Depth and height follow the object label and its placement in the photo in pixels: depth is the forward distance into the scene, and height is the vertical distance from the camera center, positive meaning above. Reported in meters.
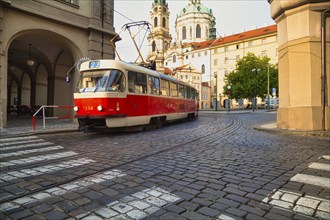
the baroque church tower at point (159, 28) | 97.69 +34.01
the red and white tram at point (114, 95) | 9.64 +0.64
